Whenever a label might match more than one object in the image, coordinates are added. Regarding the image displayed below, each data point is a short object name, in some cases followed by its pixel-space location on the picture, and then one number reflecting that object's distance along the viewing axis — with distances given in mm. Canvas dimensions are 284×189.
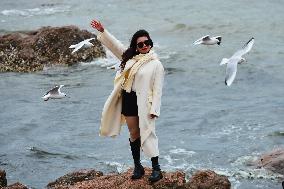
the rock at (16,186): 15937
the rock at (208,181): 15210
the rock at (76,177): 17062
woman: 13812
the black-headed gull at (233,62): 19605
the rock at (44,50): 37156
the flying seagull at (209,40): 24531
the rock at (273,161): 20984
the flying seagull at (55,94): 23009
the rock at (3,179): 17220
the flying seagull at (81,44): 25562
